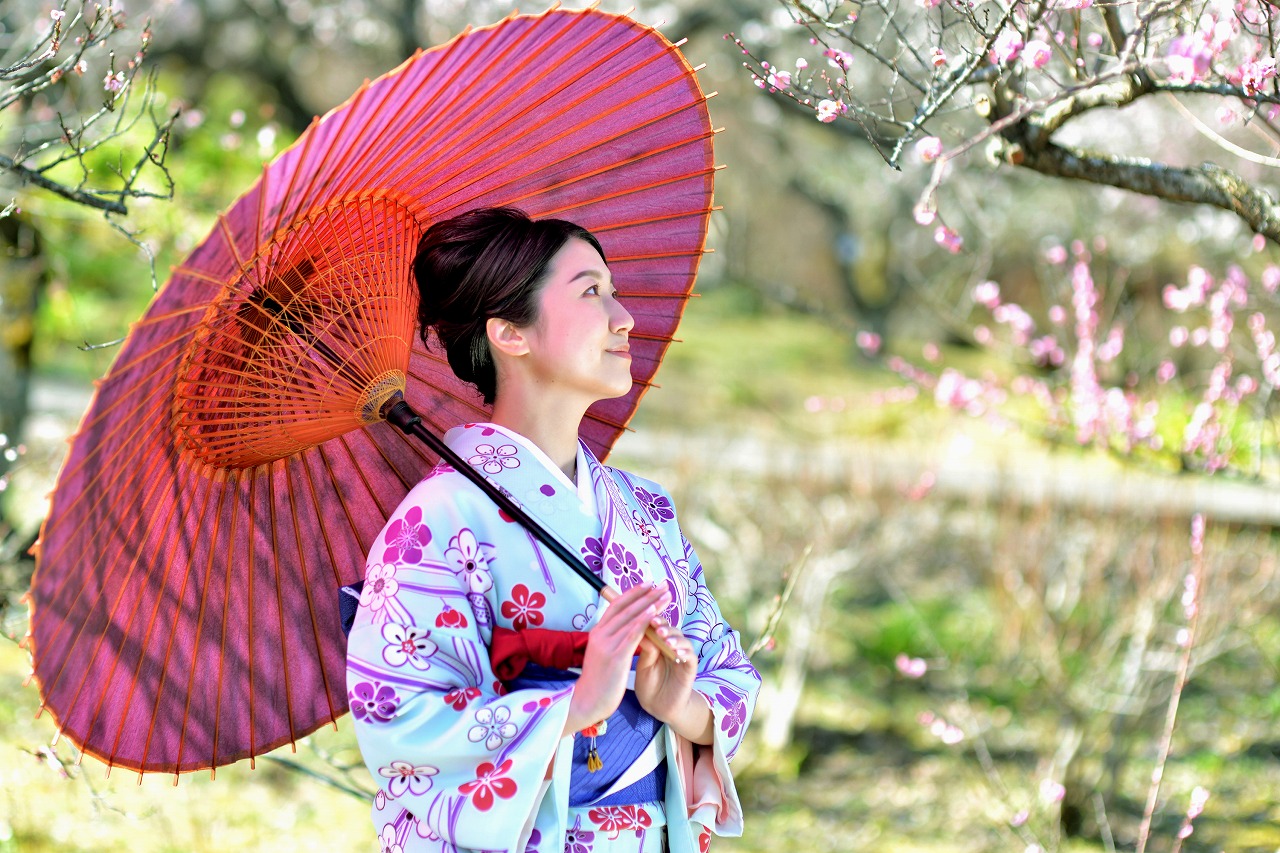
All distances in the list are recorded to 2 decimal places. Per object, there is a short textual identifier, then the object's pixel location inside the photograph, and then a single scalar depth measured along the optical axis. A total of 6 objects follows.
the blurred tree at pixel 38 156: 4.90
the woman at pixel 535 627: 3.19
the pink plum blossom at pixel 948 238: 4.45
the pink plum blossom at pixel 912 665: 7.86
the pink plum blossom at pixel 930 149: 3.89
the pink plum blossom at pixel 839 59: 4.11
